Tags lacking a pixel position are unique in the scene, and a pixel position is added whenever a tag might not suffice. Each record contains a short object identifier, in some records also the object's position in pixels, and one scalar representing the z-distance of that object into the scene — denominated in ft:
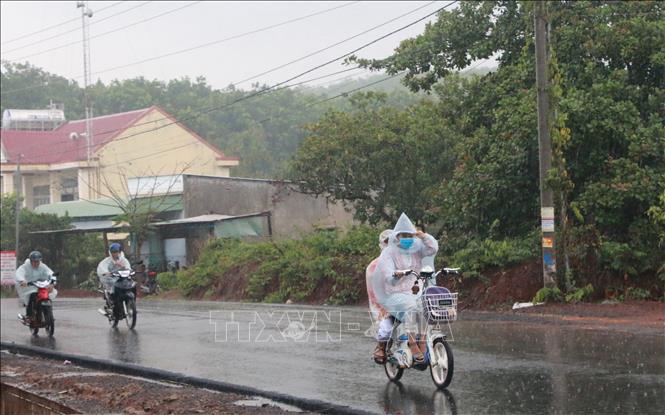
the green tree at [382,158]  105.19
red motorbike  62.44
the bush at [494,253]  70.03
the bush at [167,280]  128.06
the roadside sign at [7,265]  105.65
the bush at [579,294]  63.49
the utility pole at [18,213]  153.49
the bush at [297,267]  89.81
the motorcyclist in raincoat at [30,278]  62.39
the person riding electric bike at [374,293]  33.60
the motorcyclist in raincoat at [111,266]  63.00
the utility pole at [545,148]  64.13
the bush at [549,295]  64.28
